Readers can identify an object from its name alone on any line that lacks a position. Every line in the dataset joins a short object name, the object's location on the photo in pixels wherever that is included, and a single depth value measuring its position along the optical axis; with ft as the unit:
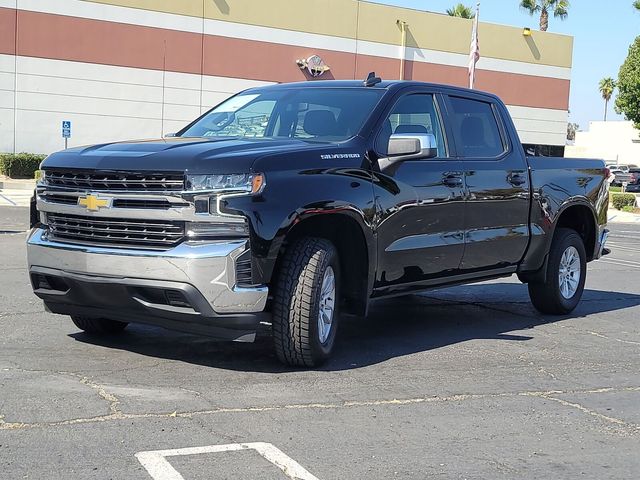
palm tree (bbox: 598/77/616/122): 390.83
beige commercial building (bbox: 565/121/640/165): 272.72
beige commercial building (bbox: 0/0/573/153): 117.91
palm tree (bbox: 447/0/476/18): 196.03
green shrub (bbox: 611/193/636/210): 117.29
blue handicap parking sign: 100.22
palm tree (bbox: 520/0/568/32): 197.88
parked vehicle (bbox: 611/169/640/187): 170.42
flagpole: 115.14
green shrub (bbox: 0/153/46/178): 109.29
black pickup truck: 18.03
